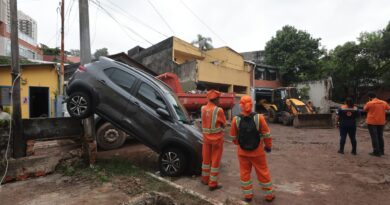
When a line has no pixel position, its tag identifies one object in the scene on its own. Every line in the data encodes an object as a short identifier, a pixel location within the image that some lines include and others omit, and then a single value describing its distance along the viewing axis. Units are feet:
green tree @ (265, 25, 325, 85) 85.20
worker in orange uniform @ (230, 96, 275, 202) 11.90
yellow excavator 45.42
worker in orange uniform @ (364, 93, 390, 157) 21.95
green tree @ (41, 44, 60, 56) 115.14
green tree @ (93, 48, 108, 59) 174.56
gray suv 15.64
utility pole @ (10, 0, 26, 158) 15.34
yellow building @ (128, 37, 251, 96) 57.62
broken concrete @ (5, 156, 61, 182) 14.53
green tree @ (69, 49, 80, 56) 171.12
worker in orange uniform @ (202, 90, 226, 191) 13.84
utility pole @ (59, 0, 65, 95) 42.32
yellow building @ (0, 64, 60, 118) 38.42
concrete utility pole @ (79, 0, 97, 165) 17.35
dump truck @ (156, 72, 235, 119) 33.47
